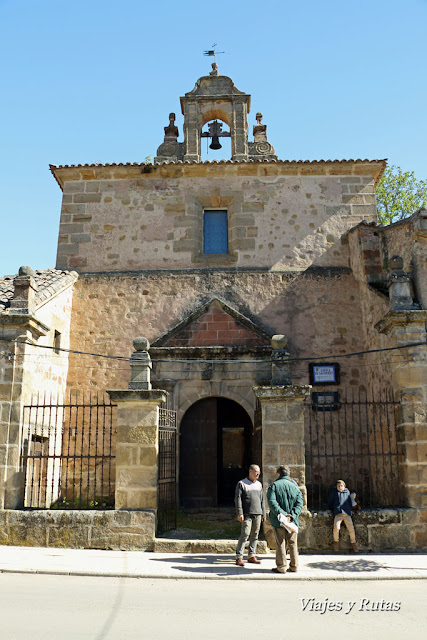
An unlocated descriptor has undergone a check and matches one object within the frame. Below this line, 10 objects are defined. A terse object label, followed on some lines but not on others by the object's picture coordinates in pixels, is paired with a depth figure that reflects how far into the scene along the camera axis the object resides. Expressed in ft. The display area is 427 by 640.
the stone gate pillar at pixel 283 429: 25.64
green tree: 65.87
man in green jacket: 21.26
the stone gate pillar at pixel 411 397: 25.95
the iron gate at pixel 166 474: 28.12
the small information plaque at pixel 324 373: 36.14
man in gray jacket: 22.70
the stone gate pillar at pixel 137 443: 25.76
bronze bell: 44.21
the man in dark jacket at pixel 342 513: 24.64
